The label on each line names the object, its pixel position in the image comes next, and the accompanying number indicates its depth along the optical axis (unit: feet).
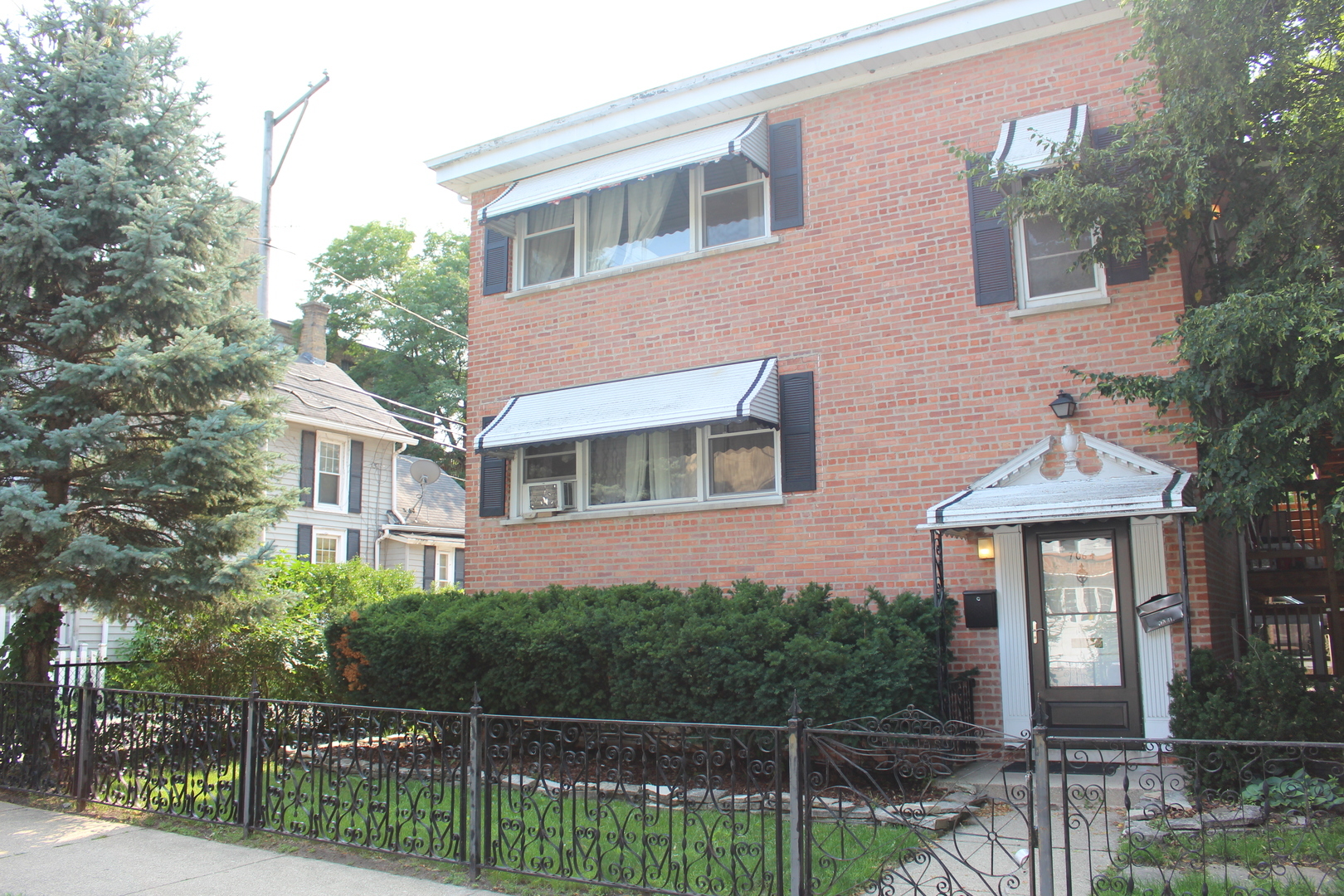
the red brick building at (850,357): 29.35
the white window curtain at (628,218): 39.78
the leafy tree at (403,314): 114.01
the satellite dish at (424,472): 67.67
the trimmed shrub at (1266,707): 22.66
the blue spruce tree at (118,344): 30.01
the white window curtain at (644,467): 37.70
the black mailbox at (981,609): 30.40
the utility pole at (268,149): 54.08
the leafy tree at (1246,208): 23.63
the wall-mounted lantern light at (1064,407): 29.73
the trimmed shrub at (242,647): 33.27
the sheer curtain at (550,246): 42.16
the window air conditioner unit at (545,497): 39.60
